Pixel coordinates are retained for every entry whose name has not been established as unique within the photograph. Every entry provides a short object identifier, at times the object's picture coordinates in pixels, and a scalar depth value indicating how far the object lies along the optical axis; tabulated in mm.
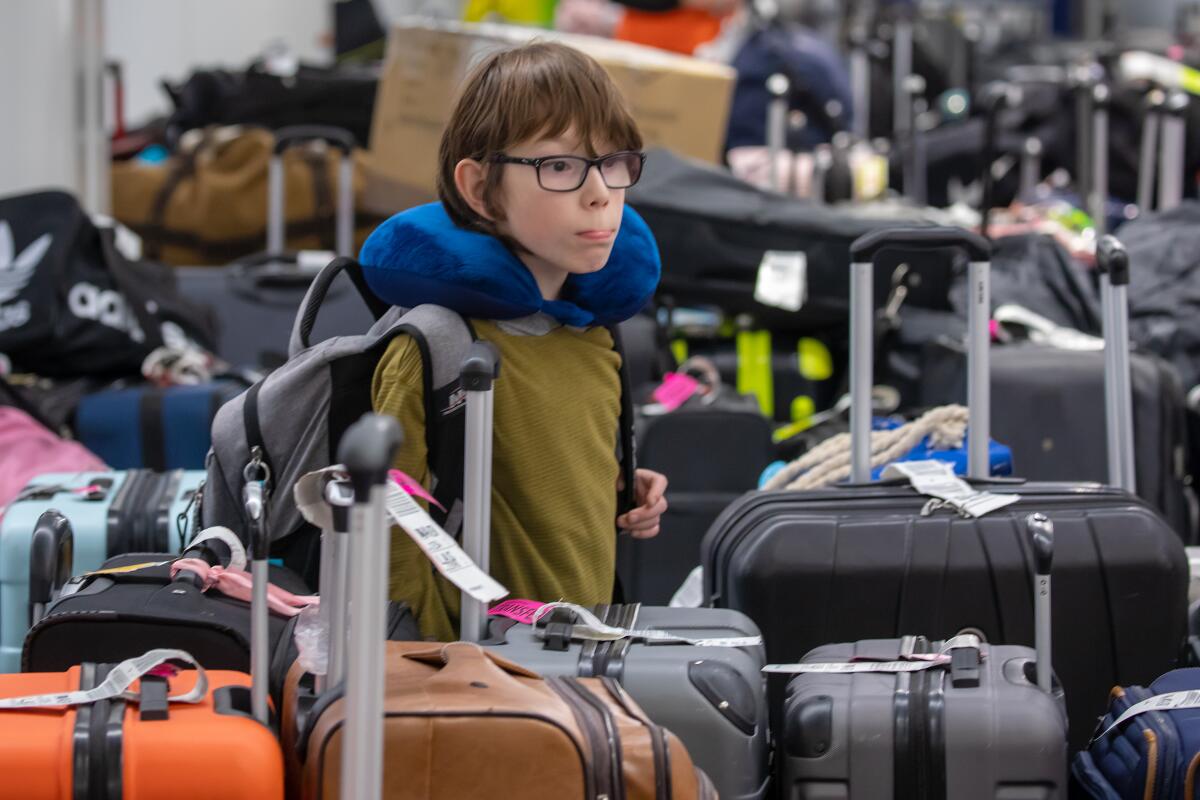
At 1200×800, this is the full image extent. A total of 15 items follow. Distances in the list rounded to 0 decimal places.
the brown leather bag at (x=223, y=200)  11125
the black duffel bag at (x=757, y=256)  8805
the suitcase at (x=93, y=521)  5512
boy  4633
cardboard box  10797
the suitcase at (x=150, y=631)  4305
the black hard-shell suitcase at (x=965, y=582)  5180
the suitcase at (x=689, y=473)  7297
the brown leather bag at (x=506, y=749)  3666
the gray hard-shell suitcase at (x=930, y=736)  4195
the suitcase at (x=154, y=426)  7672
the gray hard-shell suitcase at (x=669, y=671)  4148
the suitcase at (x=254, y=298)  9437
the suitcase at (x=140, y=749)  3631
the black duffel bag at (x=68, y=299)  8109
